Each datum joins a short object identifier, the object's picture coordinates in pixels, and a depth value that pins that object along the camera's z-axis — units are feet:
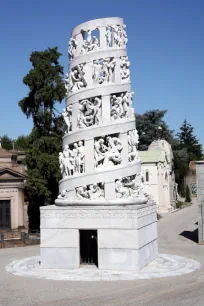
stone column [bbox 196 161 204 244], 83.66
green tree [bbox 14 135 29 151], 279.77
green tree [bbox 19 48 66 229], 99.30
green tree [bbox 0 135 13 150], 298.21
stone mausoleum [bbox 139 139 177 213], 160.66
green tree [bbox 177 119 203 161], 308.40
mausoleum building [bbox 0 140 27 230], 96.94
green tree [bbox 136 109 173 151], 226.79
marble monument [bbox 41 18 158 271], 51.42
